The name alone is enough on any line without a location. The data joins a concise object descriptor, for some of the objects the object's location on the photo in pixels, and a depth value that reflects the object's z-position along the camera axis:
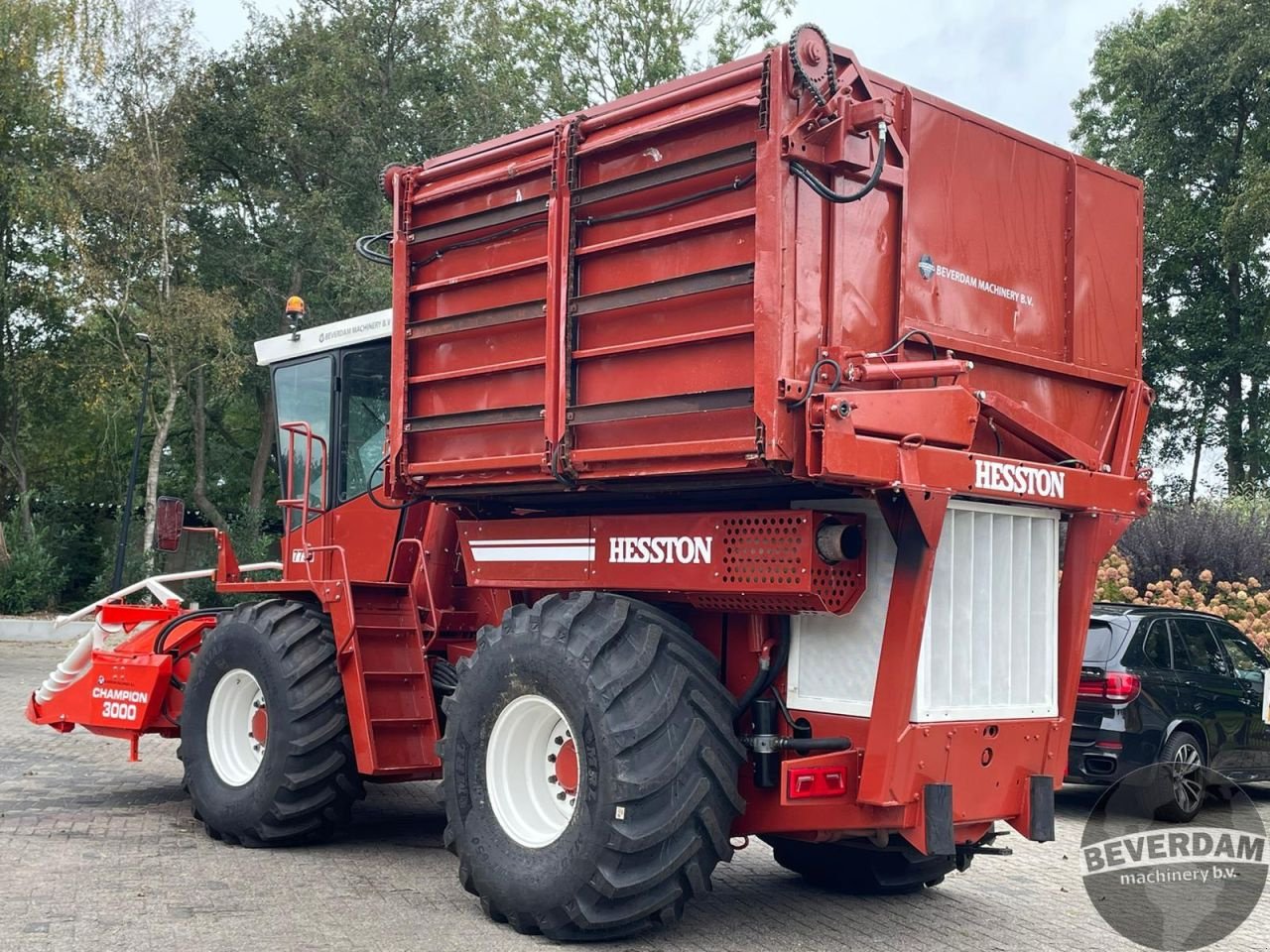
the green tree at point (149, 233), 30.58
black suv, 10.12
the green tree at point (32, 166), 31.59
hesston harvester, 5.46
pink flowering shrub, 15.33
